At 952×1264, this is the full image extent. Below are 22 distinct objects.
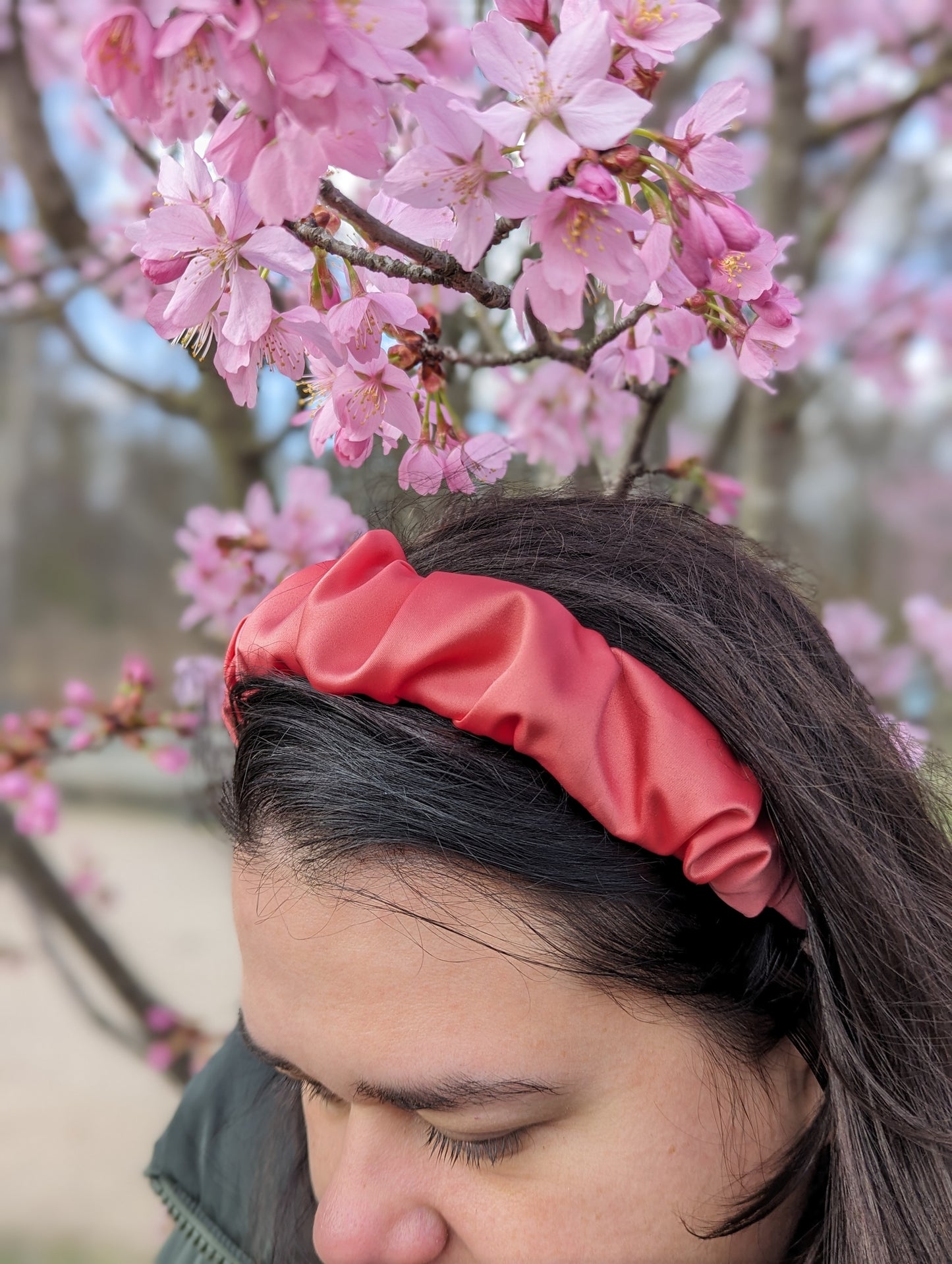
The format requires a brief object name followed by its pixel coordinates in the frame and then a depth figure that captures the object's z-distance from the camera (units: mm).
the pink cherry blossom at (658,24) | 527
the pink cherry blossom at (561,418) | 1082
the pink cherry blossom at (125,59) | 437
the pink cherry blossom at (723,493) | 1139
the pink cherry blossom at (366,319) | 604
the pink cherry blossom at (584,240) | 492
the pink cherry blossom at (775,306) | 609
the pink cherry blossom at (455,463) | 740
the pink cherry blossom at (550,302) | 532
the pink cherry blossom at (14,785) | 1591
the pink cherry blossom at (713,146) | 554
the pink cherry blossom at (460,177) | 506
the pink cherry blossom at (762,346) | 617
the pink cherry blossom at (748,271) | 582
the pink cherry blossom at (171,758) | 1589
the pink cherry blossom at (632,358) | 791
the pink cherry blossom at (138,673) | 1353
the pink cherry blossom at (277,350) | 601
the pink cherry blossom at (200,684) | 1259
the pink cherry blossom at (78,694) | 1466
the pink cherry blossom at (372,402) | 671
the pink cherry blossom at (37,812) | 1689
